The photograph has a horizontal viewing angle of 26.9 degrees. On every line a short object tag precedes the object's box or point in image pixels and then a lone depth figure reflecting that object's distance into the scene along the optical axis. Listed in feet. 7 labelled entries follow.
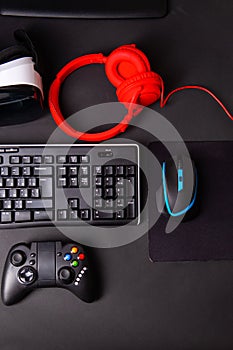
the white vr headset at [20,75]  2.33
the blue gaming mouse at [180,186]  2.42
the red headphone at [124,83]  2.47
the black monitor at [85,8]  2.67
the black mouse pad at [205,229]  2.57
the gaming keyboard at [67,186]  2.51
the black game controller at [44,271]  2.45
